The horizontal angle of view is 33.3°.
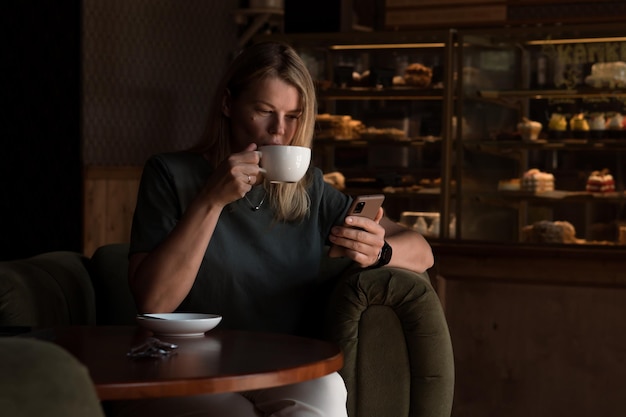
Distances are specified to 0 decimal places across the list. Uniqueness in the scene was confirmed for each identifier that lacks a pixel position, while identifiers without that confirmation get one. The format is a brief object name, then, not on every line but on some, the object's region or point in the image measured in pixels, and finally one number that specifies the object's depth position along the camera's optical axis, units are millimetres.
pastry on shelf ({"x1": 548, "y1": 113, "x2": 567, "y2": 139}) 4980
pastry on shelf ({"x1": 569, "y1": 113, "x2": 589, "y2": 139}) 4917
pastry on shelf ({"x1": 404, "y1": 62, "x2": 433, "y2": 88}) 5207
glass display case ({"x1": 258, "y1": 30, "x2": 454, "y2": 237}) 5203
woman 2605
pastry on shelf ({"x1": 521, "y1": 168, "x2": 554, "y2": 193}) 5027
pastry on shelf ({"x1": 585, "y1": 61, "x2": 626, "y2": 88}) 4867
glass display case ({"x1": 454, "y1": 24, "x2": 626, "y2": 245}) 4895
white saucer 2049
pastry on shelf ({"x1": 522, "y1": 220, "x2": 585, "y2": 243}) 4953
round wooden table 1635
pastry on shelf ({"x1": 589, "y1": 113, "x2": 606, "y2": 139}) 4887
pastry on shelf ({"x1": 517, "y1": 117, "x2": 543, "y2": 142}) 5043
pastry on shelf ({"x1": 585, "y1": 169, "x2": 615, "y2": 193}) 4895
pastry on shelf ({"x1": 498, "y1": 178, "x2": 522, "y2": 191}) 5094
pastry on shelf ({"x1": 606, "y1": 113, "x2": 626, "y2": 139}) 4848
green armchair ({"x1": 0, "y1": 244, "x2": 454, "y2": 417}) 2695
